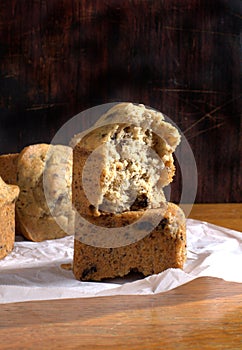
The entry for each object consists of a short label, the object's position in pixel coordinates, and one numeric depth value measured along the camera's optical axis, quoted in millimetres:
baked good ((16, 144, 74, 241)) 744
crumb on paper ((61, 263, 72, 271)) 661
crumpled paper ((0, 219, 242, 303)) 605
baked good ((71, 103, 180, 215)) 632
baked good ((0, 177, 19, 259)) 691
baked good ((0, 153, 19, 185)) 755
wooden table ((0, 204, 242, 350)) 532
